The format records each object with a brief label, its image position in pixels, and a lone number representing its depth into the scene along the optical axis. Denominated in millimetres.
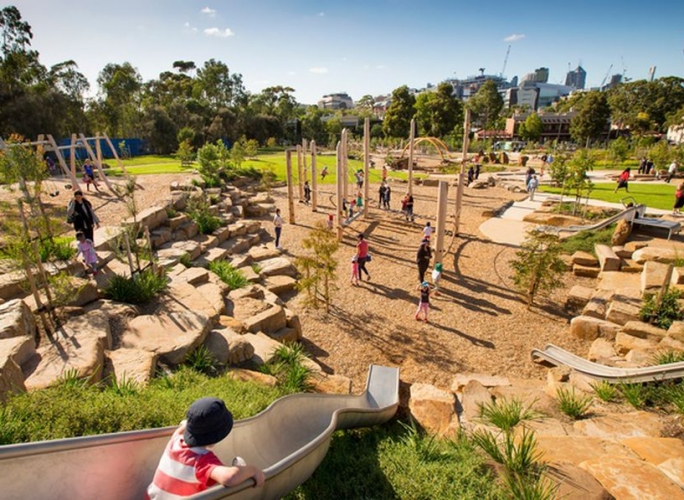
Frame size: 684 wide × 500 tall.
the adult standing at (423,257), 9578
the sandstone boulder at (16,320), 4707
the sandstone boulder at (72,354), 4332
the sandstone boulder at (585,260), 10961
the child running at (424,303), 8219
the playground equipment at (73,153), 12399
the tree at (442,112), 49938
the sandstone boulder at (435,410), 4538
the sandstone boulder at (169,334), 5323
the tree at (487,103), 64938
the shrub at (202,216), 12609
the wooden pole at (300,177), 18642
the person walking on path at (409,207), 16203
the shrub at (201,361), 5285
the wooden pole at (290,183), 15438
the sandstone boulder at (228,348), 5700
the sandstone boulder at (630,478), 2994
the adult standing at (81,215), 7324
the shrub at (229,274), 9308
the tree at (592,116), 43969
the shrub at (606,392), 4976
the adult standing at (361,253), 10073
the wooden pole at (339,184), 12969
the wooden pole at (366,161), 14733
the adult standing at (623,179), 19741
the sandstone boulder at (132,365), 4559
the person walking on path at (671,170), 23578
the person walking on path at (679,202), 14840
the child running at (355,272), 10245
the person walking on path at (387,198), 18312
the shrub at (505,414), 4117
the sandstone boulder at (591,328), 7387
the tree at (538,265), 8574
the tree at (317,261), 8352
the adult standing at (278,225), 12850
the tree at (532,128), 62438
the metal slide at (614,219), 12391
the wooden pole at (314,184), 16361
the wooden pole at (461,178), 12773
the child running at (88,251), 7074
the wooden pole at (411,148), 14605
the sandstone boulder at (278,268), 10805
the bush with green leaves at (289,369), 5184
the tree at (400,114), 52269
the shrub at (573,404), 4645
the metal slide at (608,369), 4898
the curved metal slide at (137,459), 2246
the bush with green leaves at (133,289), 6839
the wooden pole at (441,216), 10327
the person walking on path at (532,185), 20828
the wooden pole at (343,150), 13124
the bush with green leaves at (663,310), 7003
